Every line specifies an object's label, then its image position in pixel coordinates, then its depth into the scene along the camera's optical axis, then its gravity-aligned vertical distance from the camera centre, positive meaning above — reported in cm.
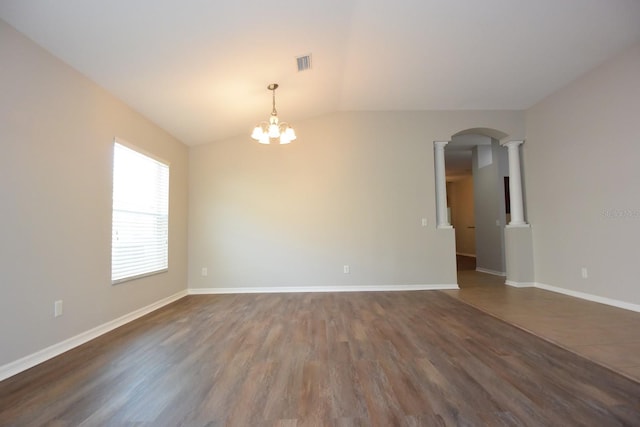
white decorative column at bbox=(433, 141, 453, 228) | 514 +68
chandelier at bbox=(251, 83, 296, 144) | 351 +113
